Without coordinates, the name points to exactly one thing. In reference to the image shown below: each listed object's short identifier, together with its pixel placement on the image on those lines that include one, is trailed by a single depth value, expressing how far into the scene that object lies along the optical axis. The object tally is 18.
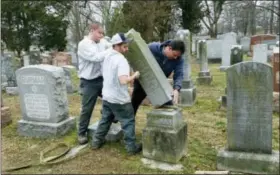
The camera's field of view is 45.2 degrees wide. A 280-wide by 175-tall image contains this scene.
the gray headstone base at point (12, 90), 10.59
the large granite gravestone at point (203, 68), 11.16
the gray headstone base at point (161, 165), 4.35
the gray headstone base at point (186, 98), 8.16
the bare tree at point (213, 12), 37.69
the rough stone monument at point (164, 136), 4.41
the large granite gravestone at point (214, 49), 19.17
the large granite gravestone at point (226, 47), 15.32
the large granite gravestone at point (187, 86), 8.17
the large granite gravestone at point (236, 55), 10.76
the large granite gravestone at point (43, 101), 5.80
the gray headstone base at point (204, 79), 11.15
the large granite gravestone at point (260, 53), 12.73
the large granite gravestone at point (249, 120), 4.09
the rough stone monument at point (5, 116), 6.61
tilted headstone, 4.54
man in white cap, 4.44
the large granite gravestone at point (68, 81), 10.43
